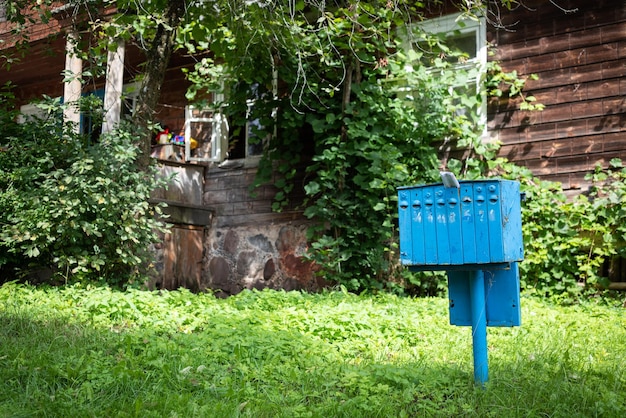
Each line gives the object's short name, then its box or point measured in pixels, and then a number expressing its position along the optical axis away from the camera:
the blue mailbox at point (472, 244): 3.44
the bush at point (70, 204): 6.72
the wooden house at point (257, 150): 7.64
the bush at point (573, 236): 7.21
